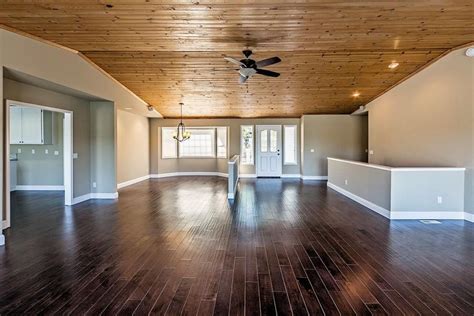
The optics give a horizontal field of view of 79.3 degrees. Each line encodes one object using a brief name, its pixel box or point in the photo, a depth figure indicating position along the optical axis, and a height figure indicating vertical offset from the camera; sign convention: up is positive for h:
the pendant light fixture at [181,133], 10.65 +0.62
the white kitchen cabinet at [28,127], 7.55 +0.60
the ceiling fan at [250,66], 4.55 +1.38
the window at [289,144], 11.18 +0.21
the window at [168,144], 11.41 +0.22
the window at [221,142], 11.54 +0.30
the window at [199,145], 11.67 +0.18
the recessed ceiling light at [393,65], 6.00 +1.80
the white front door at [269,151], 11.19 -0.07
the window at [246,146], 11.30 +0.13
